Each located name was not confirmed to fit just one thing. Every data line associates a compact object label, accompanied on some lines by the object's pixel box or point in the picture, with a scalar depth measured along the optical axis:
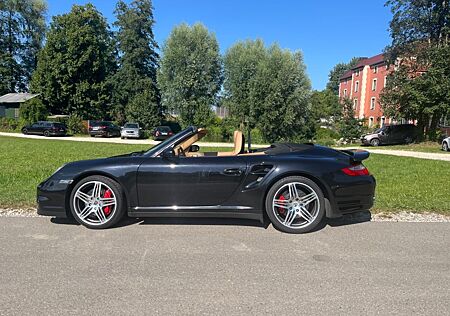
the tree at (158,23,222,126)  37.12
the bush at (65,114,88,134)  38.75
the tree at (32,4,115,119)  42.19
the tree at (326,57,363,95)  108.62
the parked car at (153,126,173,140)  31.45
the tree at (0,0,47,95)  54.25
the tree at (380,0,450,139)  23.44
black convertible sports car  4.38
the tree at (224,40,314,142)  30.69
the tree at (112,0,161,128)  46.38
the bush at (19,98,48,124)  39.31
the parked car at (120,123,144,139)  34.50
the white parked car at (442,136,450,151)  21.42
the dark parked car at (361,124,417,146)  27.56
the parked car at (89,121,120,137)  35.16
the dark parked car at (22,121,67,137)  34.88
